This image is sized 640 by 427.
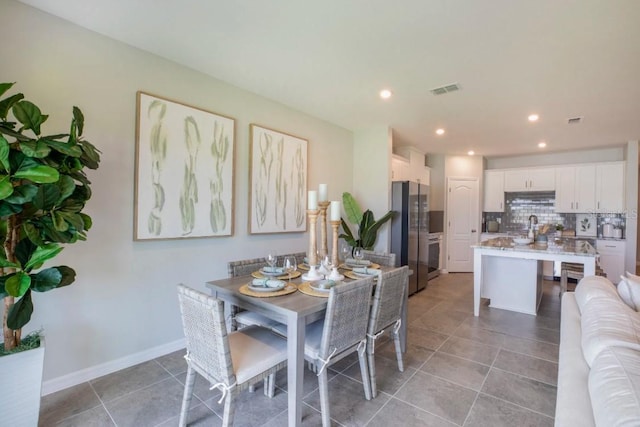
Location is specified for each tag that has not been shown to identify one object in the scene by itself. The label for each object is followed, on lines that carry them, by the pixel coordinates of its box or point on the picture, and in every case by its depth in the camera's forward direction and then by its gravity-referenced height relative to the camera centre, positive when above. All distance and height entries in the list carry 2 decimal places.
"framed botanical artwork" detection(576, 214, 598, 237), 5.84 -0.16
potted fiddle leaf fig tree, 1.50 +0.01
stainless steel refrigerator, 4.58 -0.22
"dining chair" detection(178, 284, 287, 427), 1.52 -0.82
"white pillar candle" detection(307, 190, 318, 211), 2.39 +0.10
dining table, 1.64 -0.60
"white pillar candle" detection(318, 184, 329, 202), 2.61 +0.18
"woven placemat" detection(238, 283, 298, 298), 1.93 -0.52
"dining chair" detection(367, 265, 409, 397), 2.13 -0.71
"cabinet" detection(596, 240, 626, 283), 5.17 -0.70
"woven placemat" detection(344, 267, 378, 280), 2.41 -0.51
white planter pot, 1.60 -0.97
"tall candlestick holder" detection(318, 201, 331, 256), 2.56 -0.07
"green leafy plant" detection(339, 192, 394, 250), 4.36 -0.14
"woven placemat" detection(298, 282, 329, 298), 1.96 -0.52
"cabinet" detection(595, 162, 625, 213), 5.37 +0.54
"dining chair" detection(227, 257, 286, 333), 2.19 -0.79
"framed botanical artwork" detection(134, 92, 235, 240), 2.53 +0.37
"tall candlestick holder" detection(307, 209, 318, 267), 2.42 -0.21
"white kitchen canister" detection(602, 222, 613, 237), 5.59 -0.23
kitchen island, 3.61 -0.73
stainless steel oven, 5.45 -0.76
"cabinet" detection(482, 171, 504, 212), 6.48 +0.53
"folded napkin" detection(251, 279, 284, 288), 2.05 -0.49
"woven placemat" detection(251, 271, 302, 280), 2.36 -0.50
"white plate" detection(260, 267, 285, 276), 2.38 -0.47
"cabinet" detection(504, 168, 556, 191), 6.01 +0.75
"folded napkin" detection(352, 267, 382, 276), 2.48 -0.48
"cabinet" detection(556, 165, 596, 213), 5.63 +0.54
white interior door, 6.47 -0.12
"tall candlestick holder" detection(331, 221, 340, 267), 2.56 -0.28
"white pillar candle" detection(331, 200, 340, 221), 2.50 +0.02
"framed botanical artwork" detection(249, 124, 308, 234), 3.38 +0.37
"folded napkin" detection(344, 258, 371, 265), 2.80 -0.45
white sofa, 0.87 -0.53
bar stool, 4.16 -0.77
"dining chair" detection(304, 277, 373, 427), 1.75 -0.76
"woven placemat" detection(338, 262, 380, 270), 2.77 -0.49
